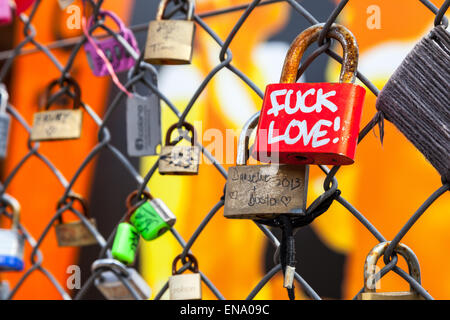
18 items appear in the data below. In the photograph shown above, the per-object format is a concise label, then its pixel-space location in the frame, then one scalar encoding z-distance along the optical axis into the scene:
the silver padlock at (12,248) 0.91
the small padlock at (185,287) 0.76
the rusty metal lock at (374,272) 0.65
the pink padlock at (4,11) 0.96
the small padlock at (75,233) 0.88
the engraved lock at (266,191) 0.66
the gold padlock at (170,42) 0.77
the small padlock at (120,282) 0.81
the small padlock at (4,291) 1.01
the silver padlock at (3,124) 0.96
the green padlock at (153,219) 0.79
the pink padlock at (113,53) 0.84
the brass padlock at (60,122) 0.87
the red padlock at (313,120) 0.65
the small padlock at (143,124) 0.81
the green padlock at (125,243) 0.80
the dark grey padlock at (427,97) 0.65
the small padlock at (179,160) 0.77
